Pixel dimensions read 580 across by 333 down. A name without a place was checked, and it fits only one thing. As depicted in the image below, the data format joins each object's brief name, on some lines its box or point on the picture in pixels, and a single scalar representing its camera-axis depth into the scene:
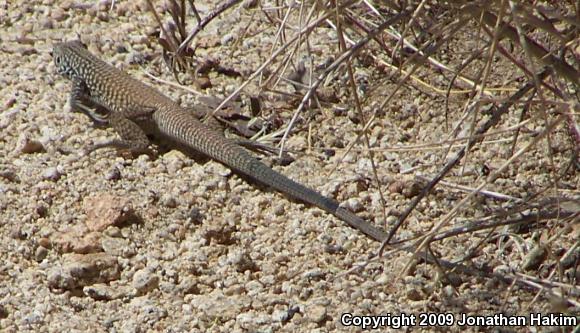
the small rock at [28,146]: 9.80
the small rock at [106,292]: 7.91
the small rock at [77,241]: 8.36
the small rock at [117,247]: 8.35
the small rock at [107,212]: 8.69
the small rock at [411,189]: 8.95
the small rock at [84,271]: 7.98
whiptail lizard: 9.27
